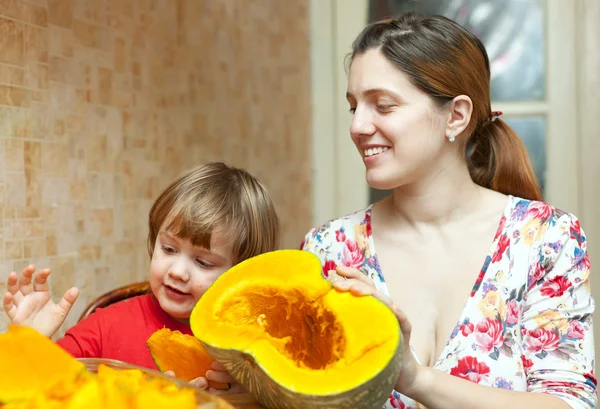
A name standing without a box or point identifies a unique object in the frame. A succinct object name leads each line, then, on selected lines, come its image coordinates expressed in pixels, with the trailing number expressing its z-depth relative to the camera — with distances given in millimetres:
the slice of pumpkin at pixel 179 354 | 1073
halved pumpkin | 761
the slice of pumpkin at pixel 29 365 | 646
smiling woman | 1163
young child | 1209
